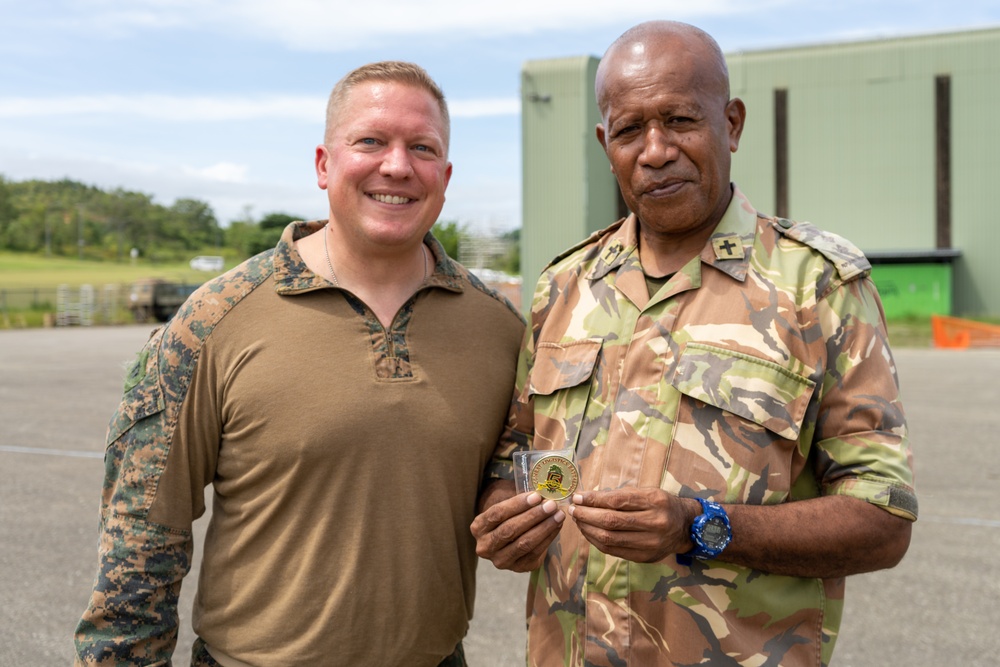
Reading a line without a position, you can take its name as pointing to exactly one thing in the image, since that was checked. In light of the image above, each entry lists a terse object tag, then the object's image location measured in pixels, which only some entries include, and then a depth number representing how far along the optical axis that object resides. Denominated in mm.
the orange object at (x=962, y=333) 27891
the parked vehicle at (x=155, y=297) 50344
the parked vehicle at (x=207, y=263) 105188
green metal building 35750
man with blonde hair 2748
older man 2422
